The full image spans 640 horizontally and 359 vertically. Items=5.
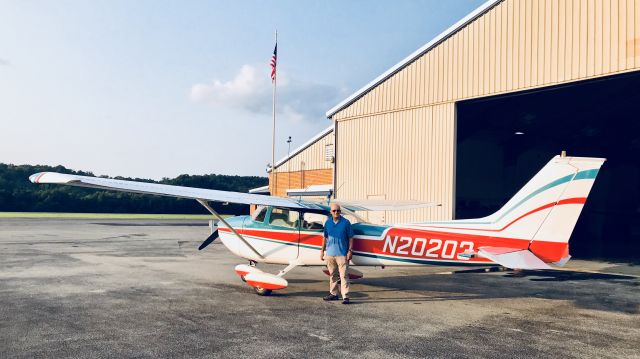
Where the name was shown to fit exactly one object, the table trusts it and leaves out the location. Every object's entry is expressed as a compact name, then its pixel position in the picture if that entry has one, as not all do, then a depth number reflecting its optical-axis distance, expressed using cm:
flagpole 2723
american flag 2588
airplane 812
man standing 870
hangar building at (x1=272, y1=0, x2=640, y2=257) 1299
